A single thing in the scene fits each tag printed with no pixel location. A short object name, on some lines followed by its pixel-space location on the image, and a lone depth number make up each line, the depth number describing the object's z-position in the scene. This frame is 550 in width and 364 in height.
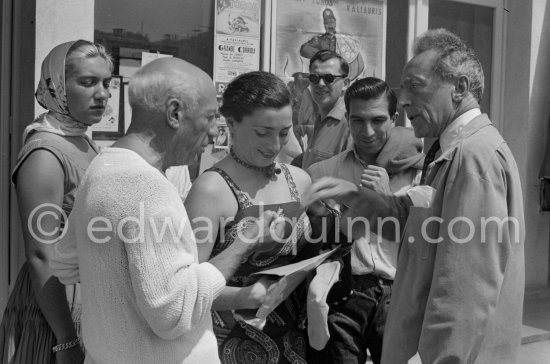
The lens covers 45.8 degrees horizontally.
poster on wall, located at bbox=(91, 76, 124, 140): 4.42
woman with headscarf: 2.45
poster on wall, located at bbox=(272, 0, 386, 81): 5.33
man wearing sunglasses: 3.91
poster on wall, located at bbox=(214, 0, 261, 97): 4.98
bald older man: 1.67
